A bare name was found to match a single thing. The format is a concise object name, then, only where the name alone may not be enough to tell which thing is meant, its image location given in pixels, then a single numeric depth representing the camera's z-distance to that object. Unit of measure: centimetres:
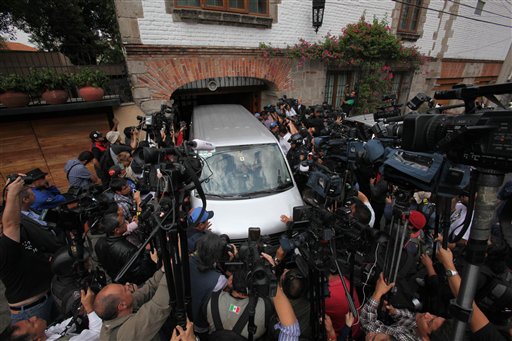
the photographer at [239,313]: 171
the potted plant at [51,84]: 523
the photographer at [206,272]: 205
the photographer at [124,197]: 358
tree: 819
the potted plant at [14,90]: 496
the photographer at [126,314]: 177
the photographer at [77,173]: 432
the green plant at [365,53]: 834
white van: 352
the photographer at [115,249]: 260
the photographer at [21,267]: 219
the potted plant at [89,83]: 559
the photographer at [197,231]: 285
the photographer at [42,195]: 338
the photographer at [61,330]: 186
